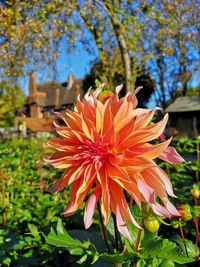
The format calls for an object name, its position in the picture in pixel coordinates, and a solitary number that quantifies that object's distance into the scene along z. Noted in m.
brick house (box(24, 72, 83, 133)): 36.16
